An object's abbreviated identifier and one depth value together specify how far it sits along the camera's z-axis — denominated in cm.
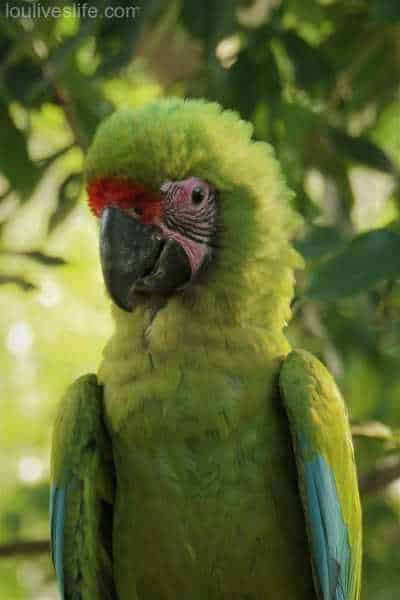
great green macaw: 502
